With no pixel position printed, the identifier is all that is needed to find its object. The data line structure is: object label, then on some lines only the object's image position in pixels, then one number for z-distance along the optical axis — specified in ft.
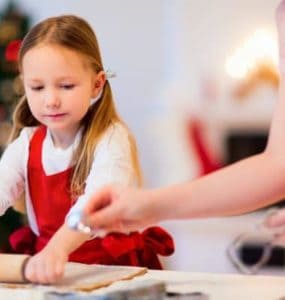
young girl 6.56
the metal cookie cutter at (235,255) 6.94
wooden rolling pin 6.58
